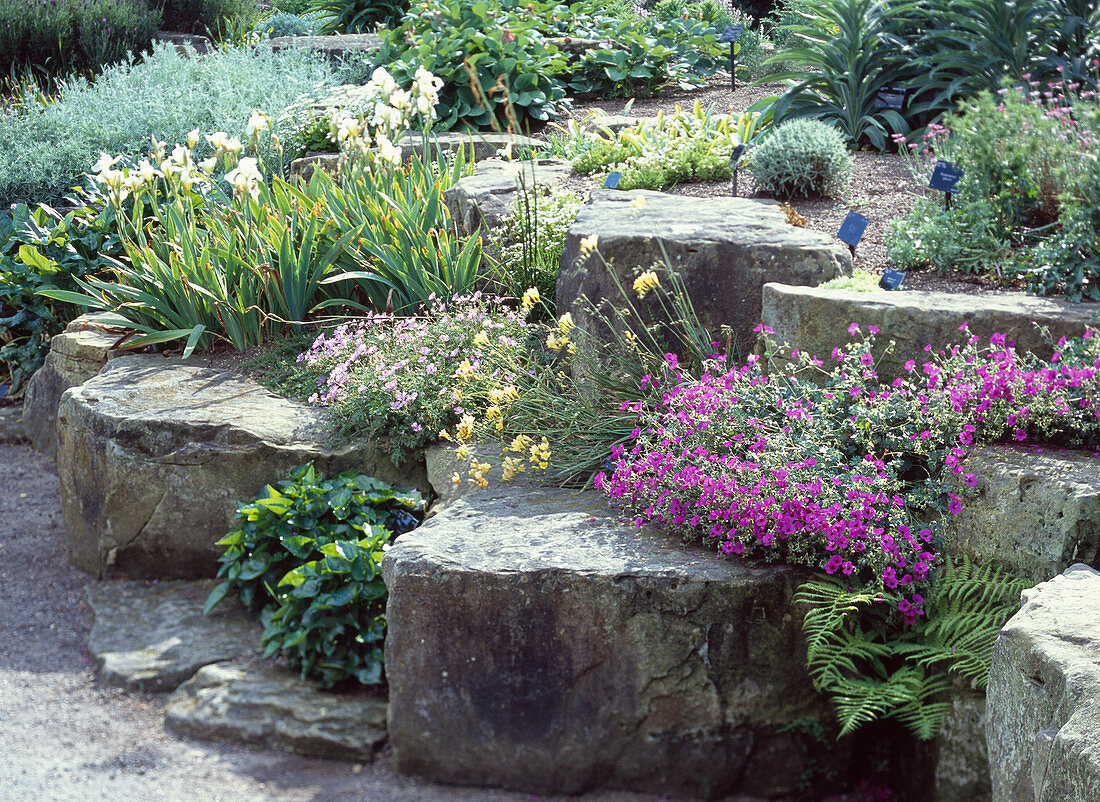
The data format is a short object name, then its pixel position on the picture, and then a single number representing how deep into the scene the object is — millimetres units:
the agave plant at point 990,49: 6246
